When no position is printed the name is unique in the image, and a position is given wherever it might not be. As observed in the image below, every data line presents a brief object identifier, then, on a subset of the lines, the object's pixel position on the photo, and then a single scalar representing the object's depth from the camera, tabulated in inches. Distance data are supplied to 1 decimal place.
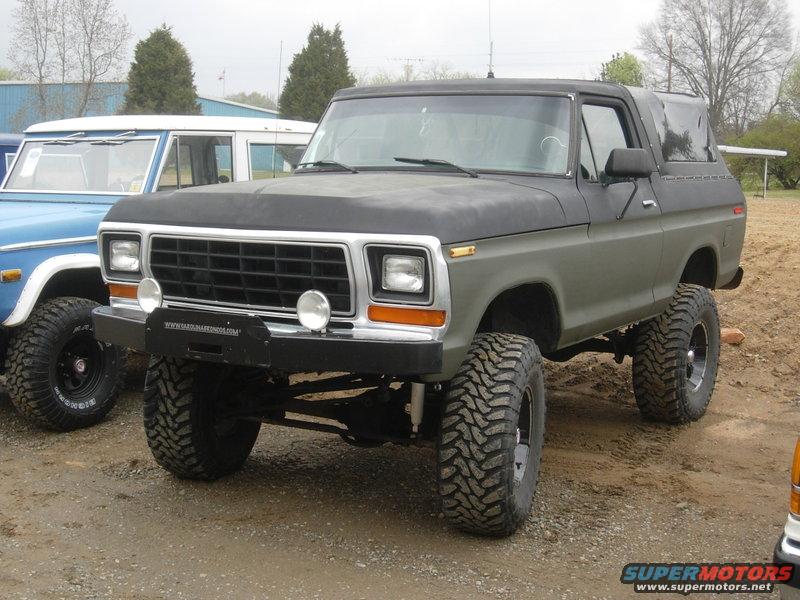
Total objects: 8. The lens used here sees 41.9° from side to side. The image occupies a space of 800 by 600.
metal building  979.9
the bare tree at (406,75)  1891.0
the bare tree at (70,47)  940.6
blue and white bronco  238.8
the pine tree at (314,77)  1120.2
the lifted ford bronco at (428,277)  162.7
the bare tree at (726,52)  1918.1
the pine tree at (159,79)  1218.6
